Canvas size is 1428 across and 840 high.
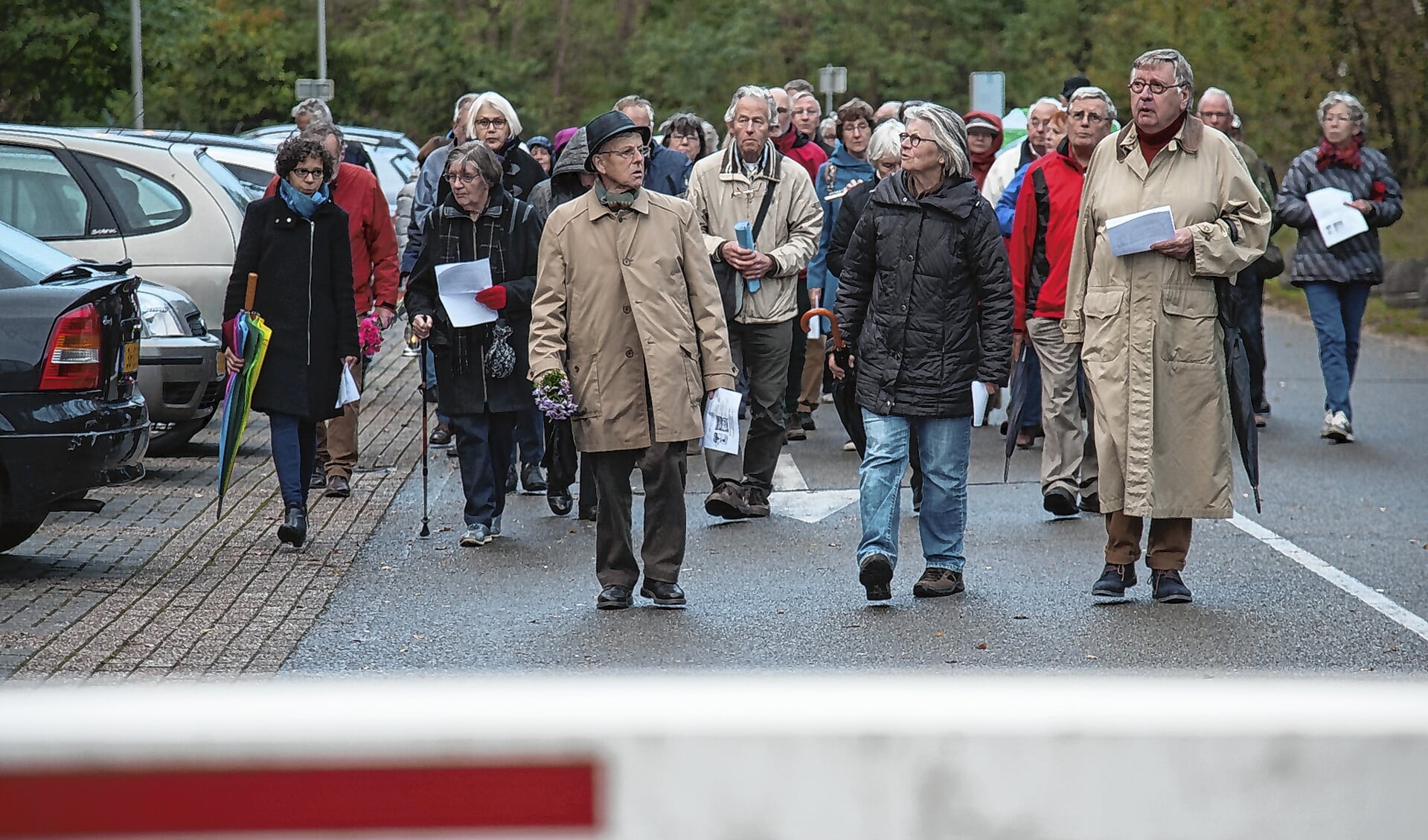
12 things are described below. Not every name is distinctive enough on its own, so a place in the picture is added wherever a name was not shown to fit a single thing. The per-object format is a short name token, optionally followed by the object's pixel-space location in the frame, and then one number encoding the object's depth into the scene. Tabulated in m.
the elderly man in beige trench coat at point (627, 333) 13.99
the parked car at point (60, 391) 14.39
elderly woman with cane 16.62
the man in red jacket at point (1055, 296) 17.91
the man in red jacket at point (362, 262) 19.45
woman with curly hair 16.37
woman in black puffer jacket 14.13
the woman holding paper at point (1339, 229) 22.47
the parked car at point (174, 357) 20.33
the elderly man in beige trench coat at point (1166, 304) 13.61
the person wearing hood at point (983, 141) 23.06
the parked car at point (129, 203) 21.02
